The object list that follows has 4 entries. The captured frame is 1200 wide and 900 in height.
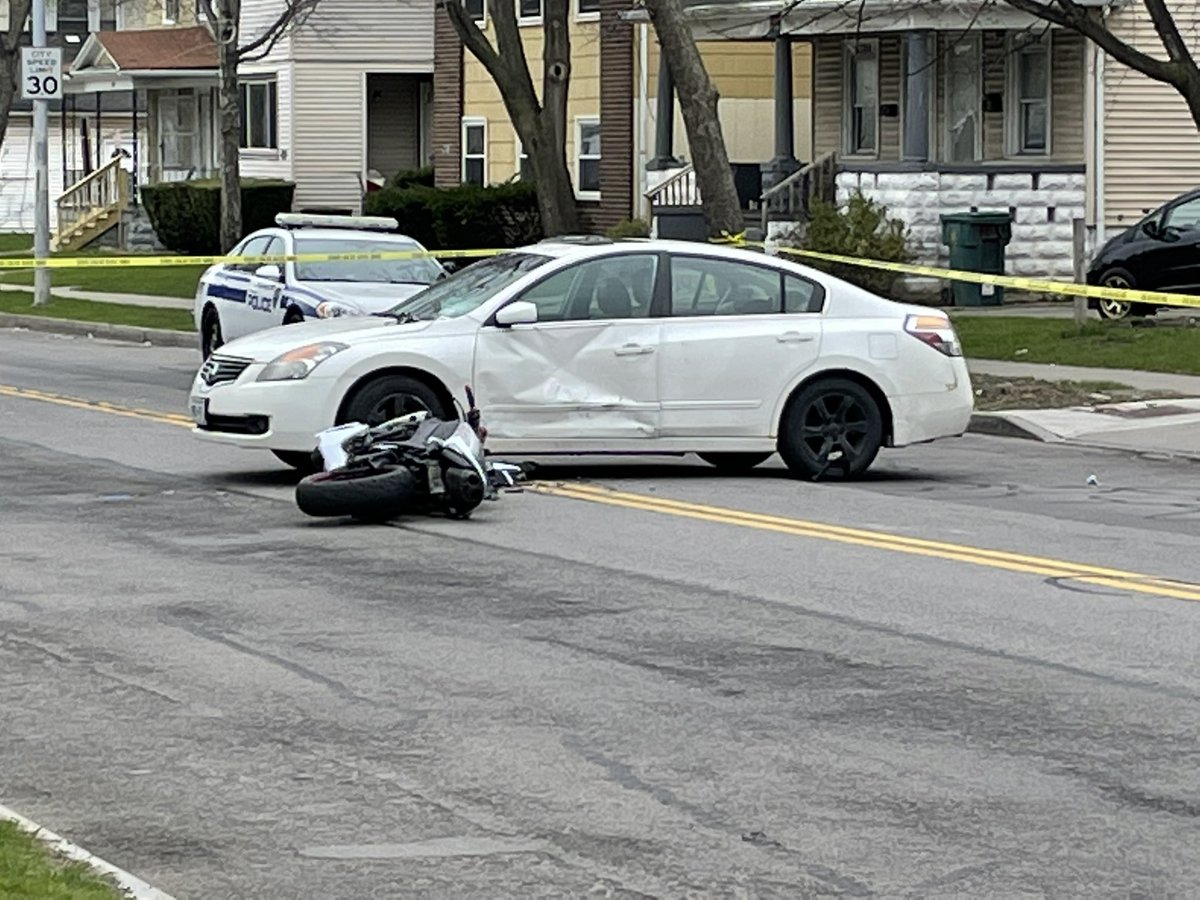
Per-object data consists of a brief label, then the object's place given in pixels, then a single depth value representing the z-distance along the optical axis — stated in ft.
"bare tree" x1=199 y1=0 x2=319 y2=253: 126.93
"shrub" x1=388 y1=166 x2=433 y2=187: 162.30
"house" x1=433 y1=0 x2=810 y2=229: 132.26
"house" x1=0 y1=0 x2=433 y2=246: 170.81
